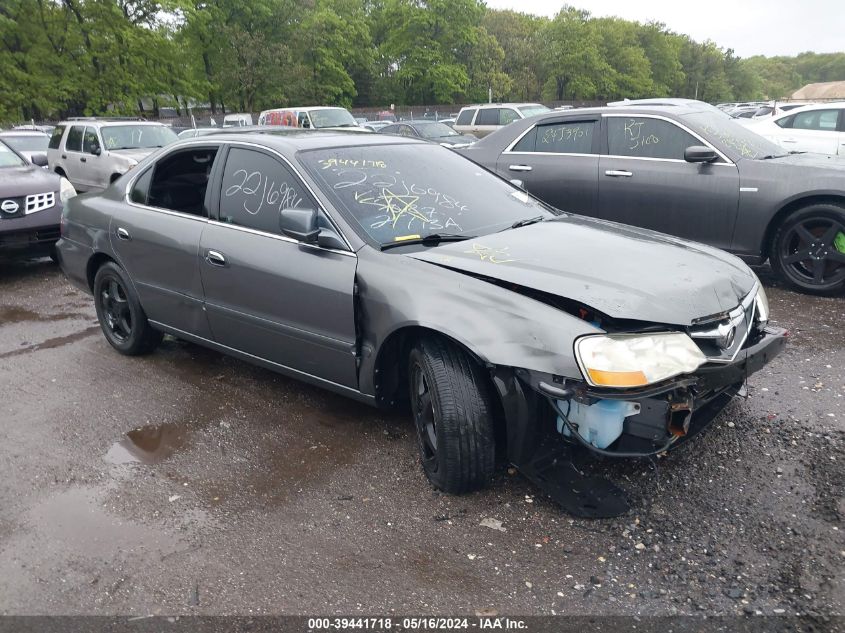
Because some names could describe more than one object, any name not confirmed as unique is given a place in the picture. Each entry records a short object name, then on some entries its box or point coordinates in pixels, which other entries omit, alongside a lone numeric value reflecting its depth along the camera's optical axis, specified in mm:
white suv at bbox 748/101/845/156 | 11055
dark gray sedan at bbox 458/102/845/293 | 5820
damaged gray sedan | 2773
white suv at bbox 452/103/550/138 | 19625
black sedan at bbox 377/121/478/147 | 18355
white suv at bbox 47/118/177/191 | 12133
